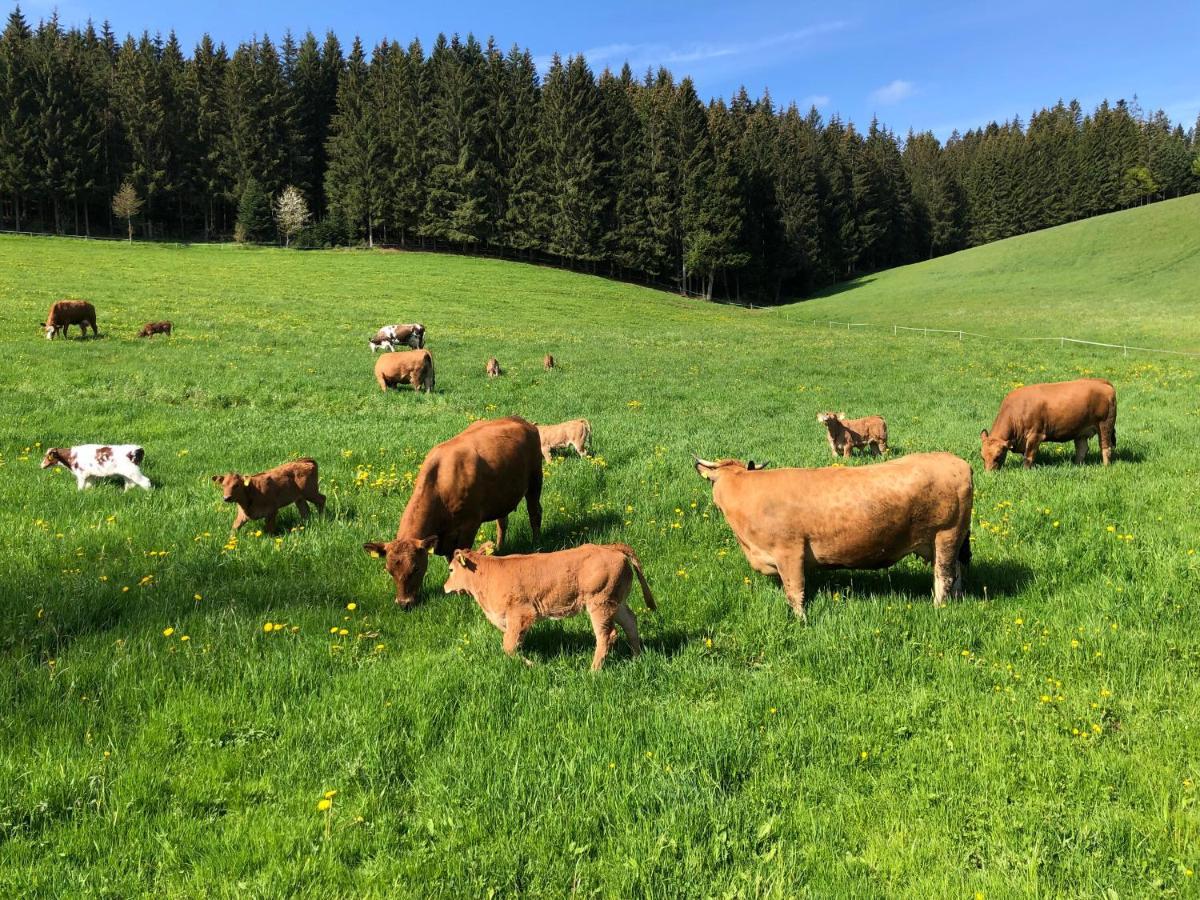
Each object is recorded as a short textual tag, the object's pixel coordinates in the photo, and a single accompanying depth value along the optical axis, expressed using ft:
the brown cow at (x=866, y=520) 19.95
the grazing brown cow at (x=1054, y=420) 38.17
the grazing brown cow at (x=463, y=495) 21.13
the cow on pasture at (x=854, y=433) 44.68
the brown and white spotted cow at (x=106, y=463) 32.27
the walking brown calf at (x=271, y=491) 26.99
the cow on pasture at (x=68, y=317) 76.84
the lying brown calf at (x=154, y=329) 83.92
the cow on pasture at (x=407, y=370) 61.62
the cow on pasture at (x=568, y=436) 43.39
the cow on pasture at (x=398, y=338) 87.56
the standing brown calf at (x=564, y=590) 17.52
